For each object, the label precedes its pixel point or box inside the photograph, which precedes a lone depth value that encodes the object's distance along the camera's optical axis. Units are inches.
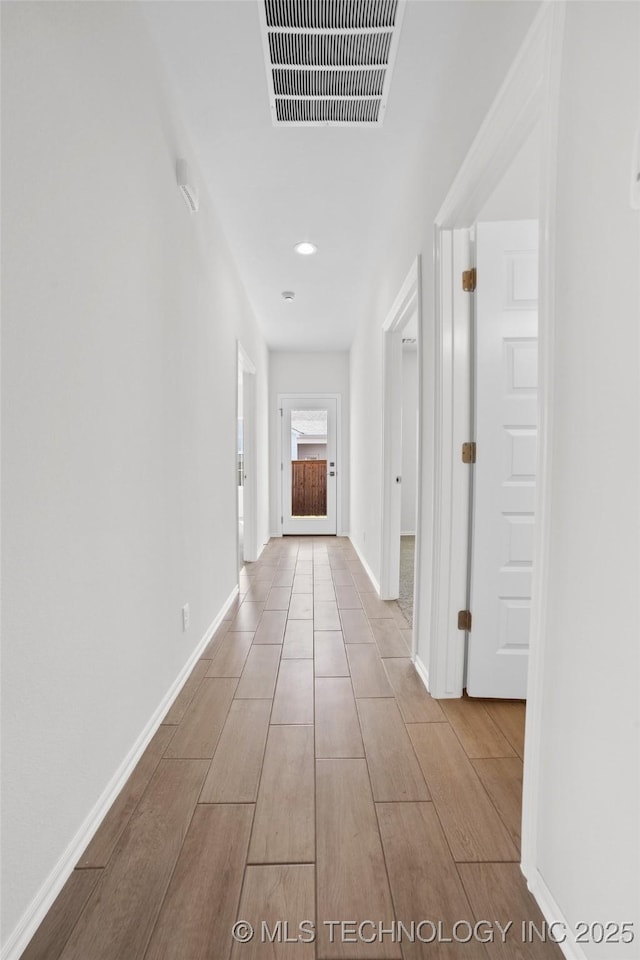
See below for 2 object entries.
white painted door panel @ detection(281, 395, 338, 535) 255.9
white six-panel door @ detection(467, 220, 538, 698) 75.7
